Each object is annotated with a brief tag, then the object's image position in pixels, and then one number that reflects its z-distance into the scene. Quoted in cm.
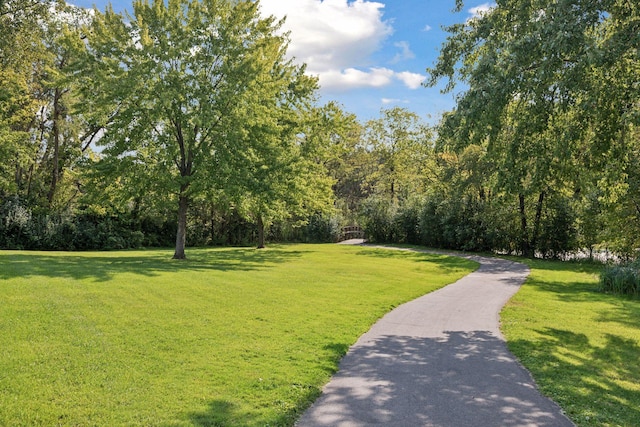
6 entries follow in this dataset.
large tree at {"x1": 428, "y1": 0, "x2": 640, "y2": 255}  760
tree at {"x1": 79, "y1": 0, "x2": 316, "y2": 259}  1714
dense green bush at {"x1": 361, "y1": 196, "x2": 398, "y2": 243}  3647
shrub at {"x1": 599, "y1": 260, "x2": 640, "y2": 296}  1446
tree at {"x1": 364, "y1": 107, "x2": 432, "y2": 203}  4091
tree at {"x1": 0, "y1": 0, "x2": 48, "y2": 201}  1741
